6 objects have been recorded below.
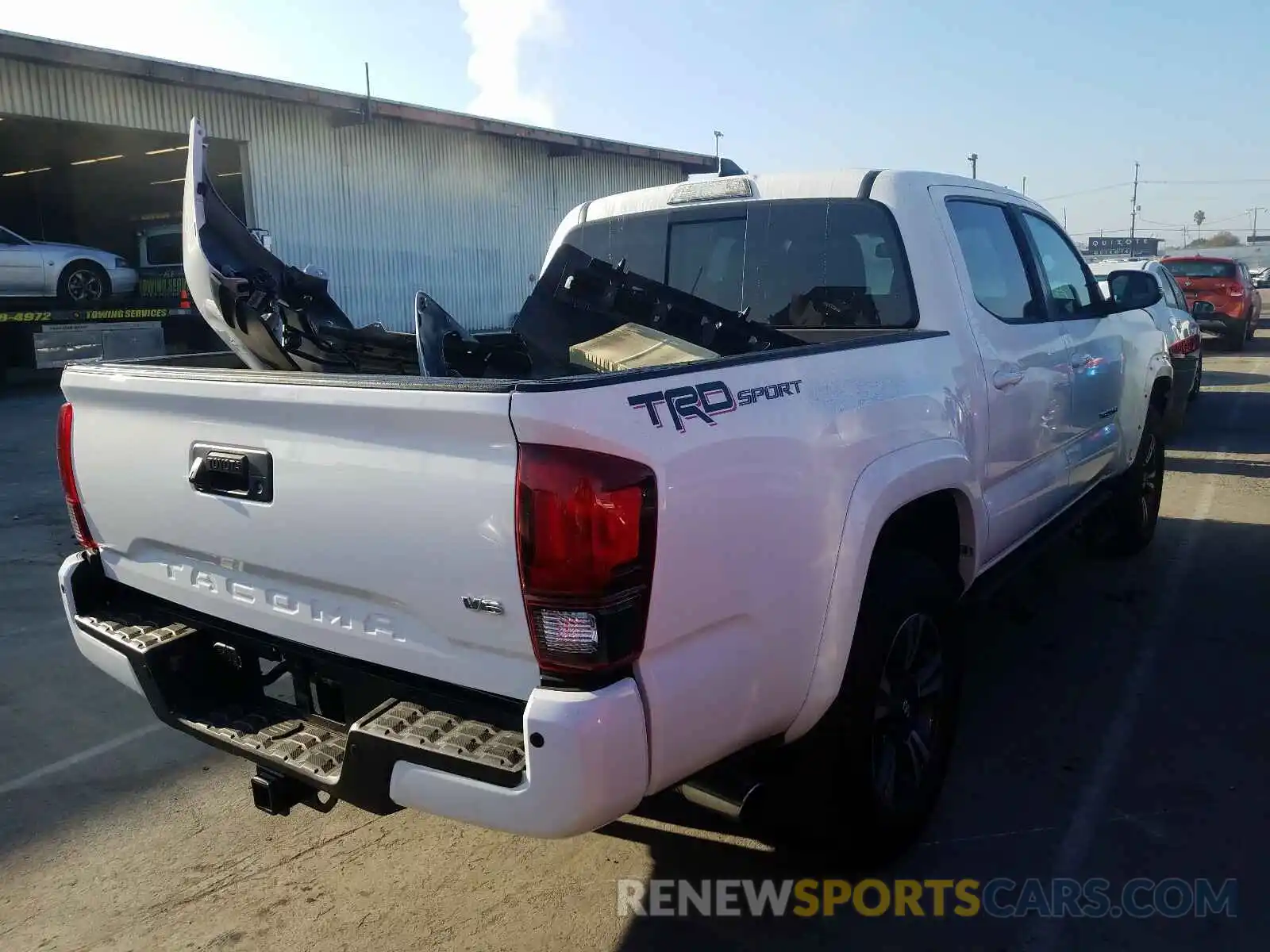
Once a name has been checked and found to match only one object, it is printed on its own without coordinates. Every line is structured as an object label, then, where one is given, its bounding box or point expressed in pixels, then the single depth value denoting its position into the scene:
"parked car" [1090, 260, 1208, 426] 7.73
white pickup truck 2.07
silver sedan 14.82
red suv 18.61
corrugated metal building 16.09
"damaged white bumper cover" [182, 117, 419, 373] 3.19
